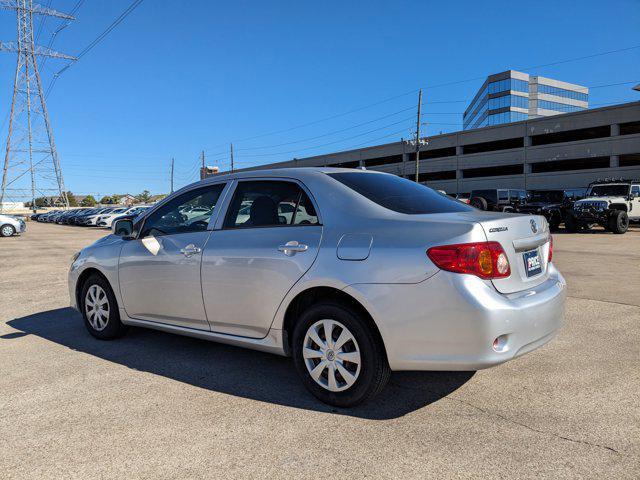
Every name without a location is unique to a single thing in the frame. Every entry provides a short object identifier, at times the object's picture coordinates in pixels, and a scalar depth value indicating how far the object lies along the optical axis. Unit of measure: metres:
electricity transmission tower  48.44
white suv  19.84
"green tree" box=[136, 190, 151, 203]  155.77
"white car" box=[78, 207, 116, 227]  39.41
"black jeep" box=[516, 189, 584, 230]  22.17
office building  83.38
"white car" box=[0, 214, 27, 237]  26.13
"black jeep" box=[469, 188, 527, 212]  28.73
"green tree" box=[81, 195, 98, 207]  142.25
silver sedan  2.94
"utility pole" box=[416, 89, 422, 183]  47.03
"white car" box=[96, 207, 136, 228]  39.09
